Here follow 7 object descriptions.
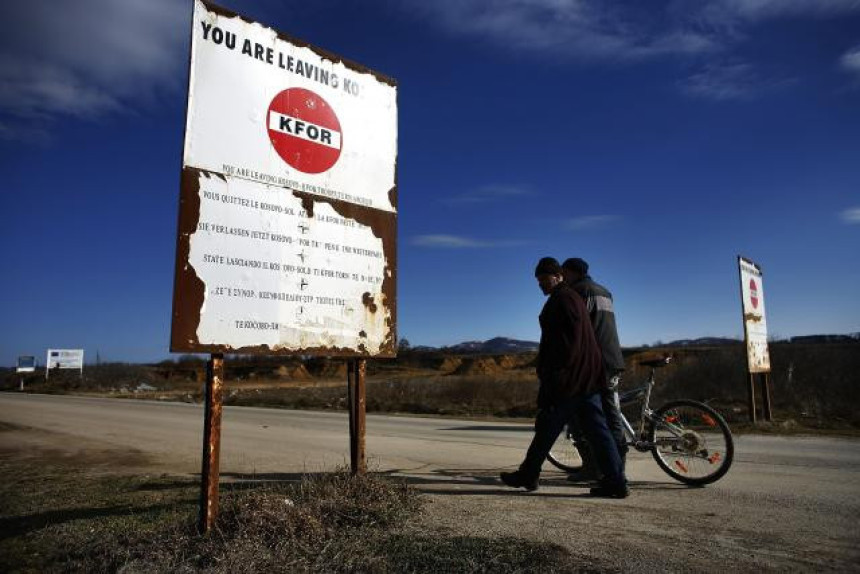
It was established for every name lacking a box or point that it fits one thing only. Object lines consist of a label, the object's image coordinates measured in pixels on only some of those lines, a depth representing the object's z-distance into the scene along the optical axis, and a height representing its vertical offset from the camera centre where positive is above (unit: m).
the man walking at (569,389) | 5.18 -0.12
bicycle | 5.78 -0.60
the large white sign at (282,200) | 4.10 +1.30
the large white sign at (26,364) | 54.12 +1.06
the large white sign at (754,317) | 12.74 +1.23
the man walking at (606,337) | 5.85 +0.36
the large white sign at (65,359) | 51.28 +1.42
